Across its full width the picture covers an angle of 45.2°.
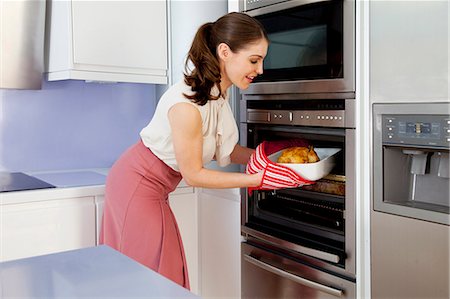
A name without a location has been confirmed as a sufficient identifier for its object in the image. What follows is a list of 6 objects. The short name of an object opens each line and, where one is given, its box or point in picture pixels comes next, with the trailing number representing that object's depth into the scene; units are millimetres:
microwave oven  1649
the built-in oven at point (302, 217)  1695
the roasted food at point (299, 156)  1688
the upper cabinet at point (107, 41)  2193
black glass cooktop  2008
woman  1644
